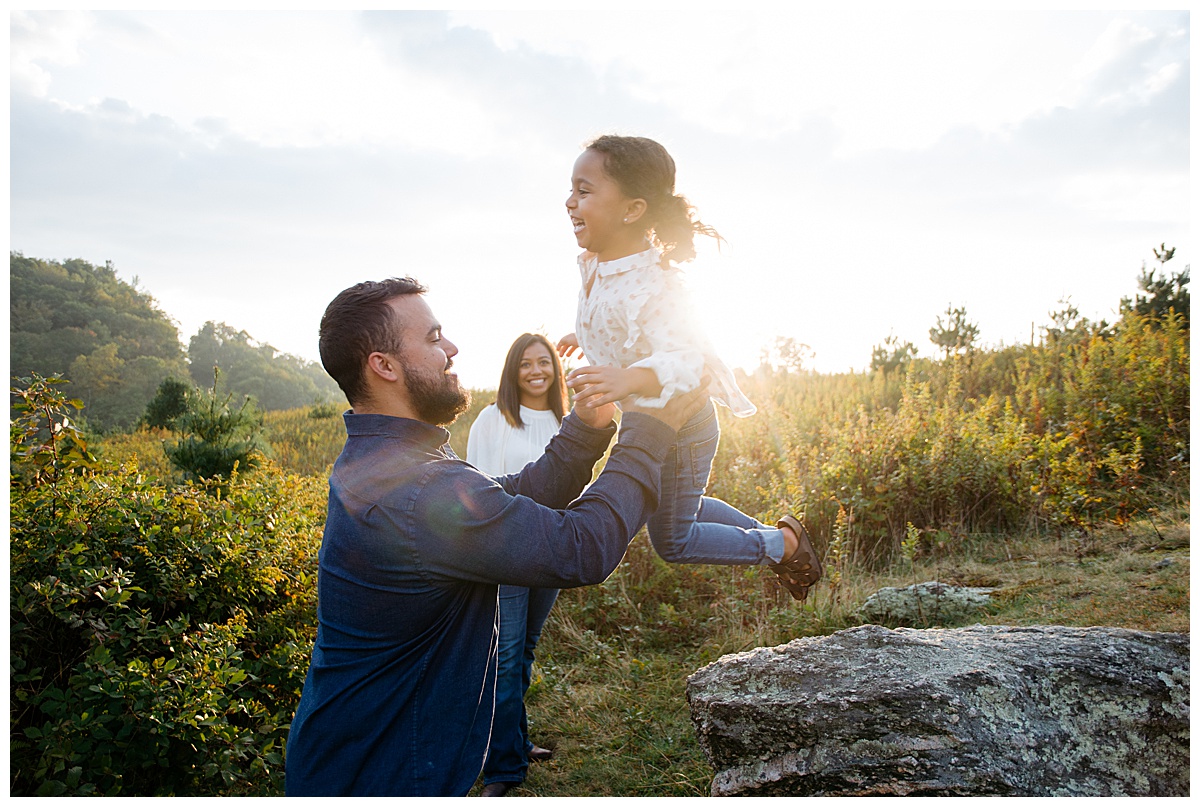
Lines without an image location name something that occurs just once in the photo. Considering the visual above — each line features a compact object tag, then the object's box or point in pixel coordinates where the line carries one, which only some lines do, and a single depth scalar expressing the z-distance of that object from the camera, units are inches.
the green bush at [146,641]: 111.5
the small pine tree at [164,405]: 637.9
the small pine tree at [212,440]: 320.5
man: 73.2
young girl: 107.0
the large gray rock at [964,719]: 86.9
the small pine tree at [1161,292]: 385.4
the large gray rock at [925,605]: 167.2
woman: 136.7
